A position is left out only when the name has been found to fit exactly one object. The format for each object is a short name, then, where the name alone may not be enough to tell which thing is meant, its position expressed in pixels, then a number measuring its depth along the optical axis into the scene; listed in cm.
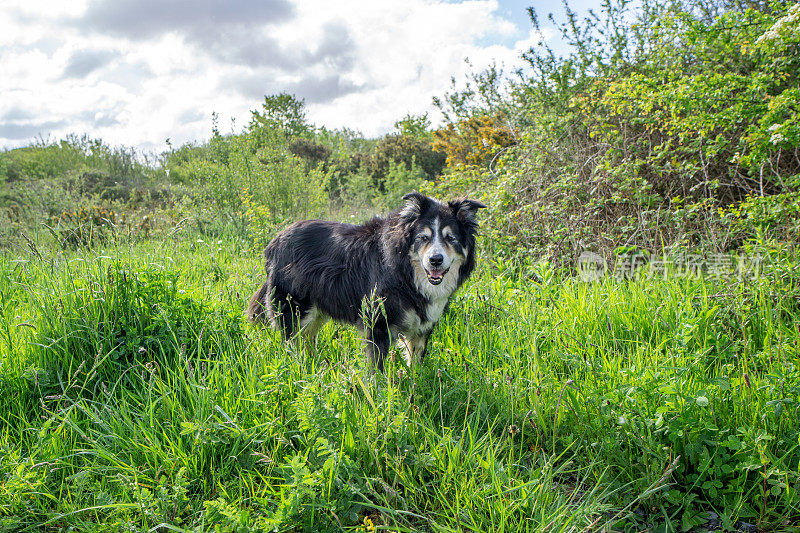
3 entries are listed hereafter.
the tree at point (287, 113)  1883
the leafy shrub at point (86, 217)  749
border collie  350
